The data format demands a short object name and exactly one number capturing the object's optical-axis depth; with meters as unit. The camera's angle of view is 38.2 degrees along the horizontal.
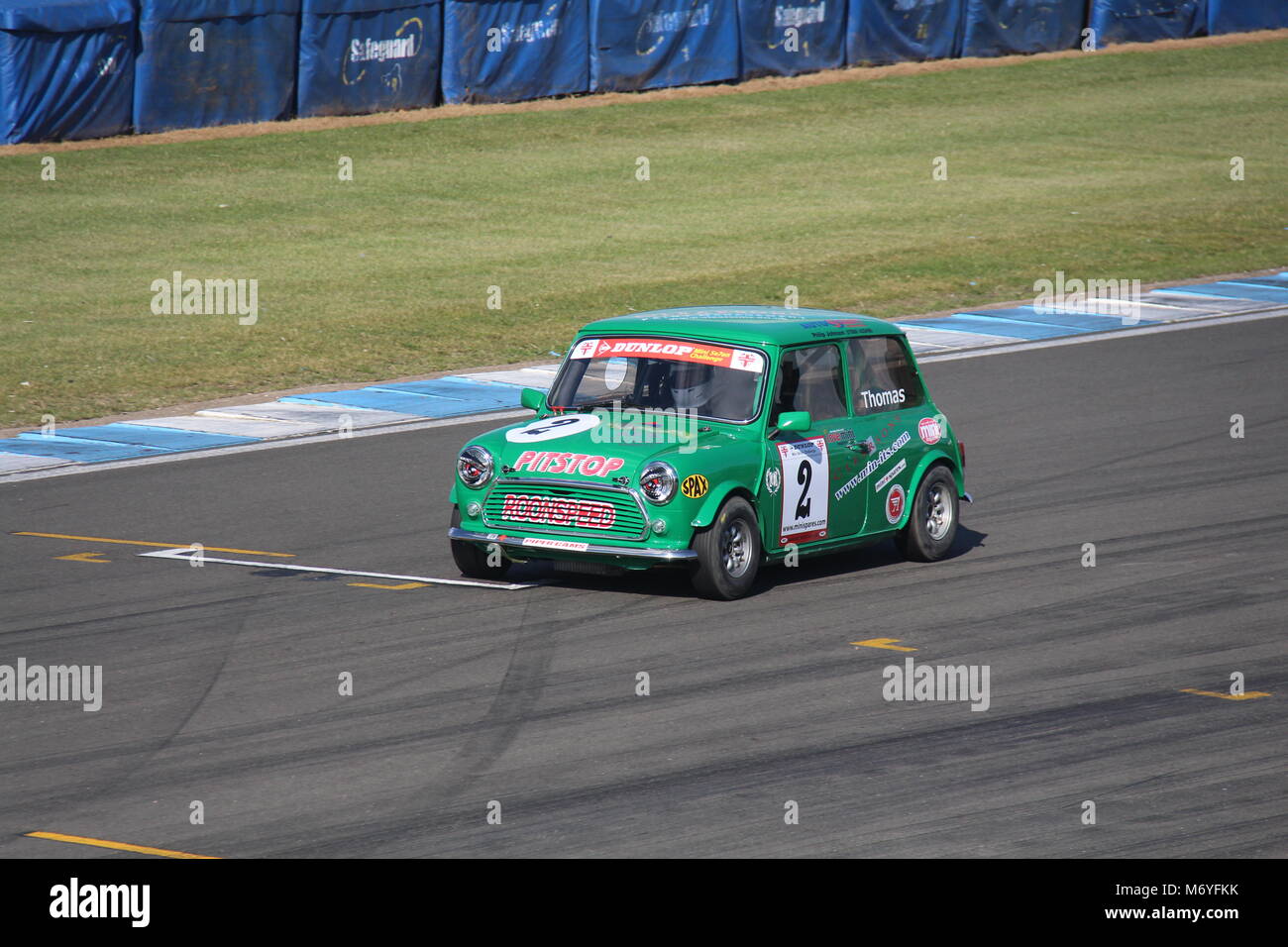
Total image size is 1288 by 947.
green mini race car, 10.76
